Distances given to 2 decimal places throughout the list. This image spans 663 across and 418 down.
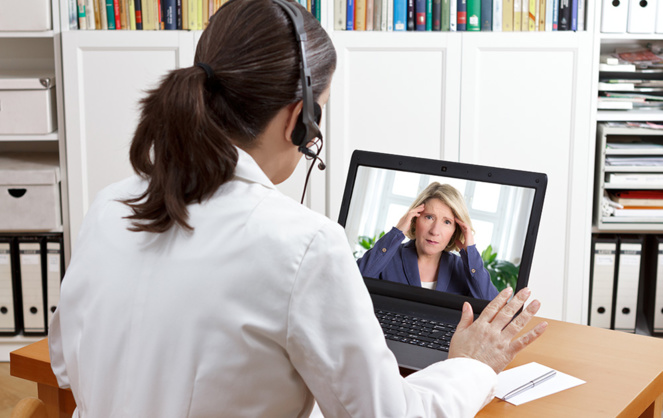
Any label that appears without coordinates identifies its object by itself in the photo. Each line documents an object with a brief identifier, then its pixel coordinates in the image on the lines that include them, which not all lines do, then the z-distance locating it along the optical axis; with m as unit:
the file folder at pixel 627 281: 2.80
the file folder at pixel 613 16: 2.64
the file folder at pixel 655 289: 2.82
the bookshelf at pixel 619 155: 2.69
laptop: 1.37
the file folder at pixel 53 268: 2.80
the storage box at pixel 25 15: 2.61
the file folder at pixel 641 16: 2.65
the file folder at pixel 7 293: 2.80
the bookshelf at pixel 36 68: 2.67
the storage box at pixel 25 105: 2.66
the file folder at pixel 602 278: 2.81
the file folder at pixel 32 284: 2.79
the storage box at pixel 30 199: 2.72
